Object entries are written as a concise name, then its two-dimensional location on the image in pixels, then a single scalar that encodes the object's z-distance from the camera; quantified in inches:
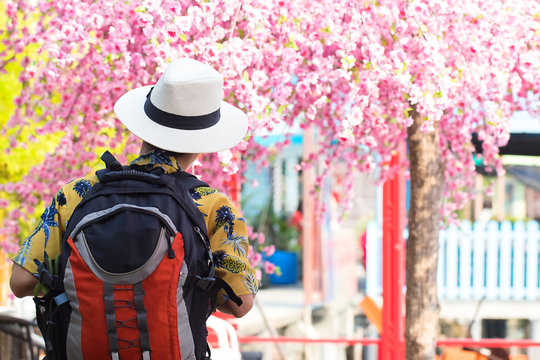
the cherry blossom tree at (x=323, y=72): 270.8
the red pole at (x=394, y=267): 415.8
